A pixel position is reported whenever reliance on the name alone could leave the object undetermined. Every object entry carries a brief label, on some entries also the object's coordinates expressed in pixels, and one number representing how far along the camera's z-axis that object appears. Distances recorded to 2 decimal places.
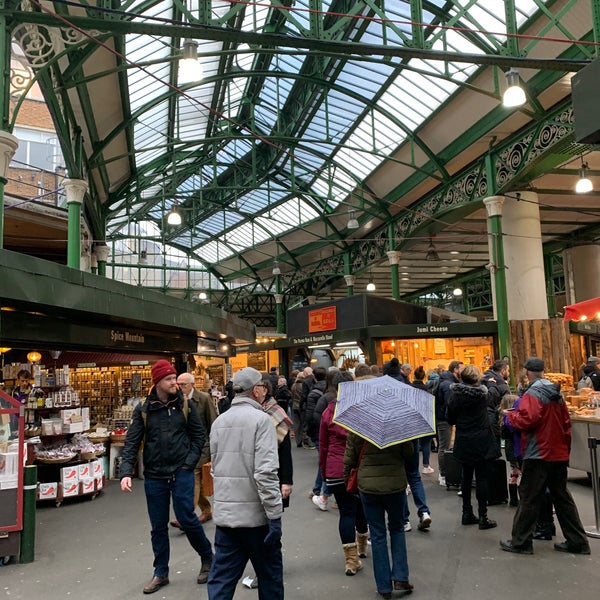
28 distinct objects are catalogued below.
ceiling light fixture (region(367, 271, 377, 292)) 21.25
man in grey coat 3.14
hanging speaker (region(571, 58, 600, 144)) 2.32
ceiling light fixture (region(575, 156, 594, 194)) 11.16
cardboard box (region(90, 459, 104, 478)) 7.75
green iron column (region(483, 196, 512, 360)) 14.02
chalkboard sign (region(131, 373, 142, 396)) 11.95
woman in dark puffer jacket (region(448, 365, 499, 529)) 5.59
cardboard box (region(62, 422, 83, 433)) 7.71
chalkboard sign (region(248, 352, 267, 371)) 20.34
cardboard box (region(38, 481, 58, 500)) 7.28
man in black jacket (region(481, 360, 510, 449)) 6.62
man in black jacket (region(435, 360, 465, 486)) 7.63
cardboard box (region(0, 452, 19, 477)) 5.25
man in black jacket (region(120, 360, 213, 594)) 4.36
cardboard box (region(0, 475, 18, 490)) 5.19
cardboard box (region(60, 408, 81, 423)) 7.72
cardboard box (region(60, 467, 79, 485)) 7.39
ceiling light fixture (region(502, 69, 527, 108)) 7.89
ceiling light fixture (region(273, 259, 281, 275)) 23.66
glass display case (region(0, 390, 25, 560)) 5.09
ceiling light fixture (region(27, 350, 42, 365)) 8.64
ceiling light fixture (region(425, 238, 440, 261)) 17.70
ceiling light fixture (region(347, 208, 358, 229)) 16.92
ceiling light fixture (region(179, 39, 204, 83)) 6.85
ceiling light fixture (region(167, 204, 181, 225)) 15.02
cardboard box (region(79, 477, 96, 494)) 7.52
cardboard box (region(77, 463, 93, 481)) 7.55
